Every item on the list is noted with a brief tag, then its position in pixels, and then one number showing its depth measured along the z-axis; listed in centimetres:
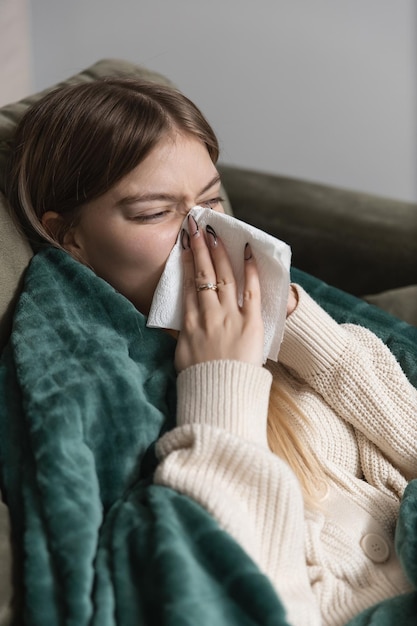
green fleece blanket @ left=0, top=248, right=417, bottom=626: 83
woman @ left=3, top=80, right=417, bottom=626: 95
